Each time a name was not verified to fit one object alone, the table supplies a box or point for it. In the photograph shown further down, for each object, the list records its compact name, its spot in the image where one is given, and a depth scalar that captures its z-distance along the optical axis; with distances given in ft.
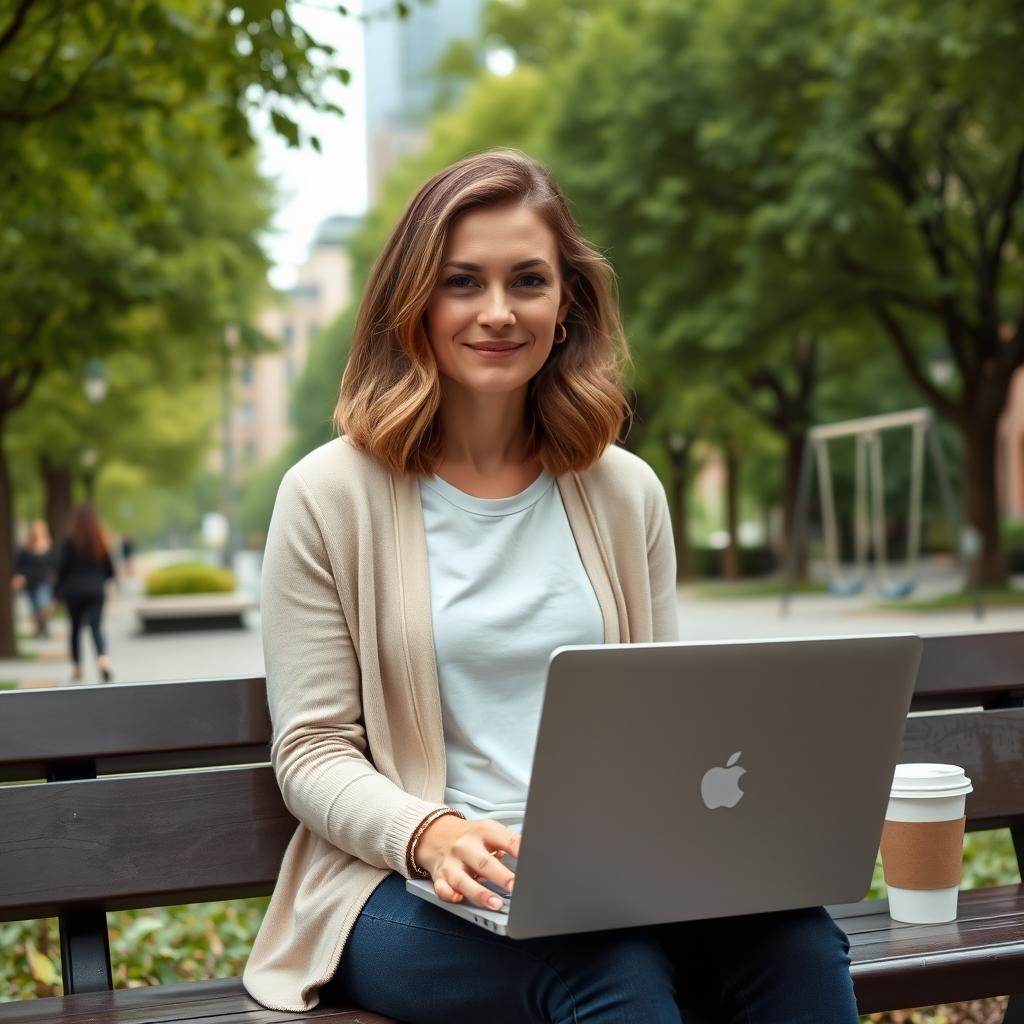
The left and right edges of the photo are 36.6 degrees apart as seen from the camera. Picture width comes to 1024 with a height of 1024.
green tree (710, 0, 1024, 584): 49.57
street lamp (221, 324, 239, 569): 116.73
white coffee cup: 9.65
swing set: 59.21
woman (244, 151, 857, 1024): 7.72
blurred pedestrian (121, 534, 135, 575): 176.76
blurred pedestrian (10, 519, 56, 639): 73.92
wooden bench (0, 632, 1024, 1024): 9.00
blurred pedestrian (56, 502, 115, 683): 49.57
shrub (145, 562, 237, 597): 80.89
